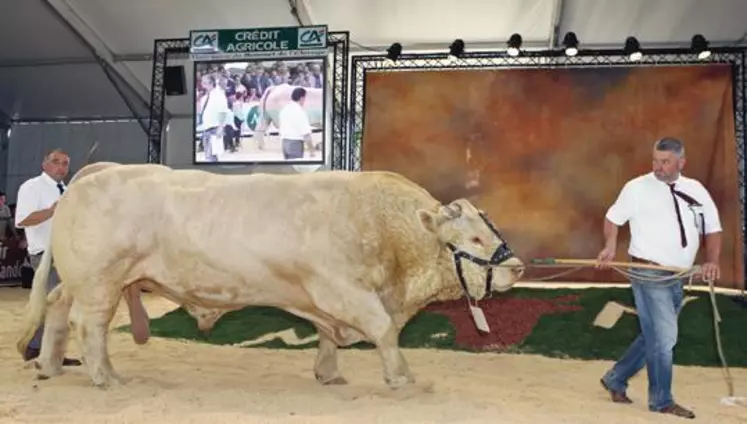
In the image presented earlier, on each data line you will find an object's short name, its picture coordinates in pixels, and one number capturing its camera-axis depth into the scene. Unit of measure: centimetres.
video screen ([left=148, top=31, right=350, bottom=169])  1063
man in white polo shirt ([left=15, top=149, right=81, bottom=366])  586
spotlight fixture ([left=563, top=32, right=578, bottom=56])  1015
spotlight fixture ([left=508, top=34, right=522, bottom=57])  1033
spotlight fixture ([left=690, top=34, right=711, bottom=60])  975
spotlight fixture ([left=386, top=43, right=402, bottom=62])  1068
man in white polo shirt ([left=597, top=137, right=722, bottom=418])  438
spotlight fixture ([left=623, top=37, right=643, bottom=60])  1002
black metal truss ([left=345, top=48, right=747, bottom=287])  1015
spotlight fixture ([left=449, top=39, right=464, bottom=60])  1036
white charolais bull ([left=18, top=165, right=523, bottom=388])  473
